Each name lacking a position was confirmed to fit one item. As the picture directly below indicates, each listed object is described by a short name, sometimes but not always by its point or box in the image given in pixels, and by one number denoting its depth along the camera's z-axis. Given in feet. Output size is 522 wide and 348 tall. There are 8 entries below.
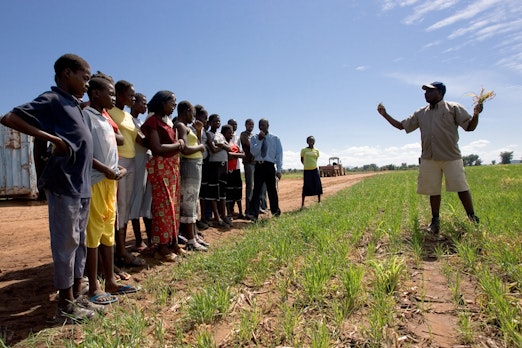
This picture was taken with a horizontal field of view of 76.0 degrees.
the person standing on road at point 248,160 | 23.93
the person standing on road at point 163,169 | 12.44
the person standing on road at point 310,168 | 29.66
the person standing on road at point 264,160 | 22.98
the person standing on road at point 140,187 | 12.85
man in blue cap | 14.62
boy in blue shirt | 7.47
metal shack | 30.81
